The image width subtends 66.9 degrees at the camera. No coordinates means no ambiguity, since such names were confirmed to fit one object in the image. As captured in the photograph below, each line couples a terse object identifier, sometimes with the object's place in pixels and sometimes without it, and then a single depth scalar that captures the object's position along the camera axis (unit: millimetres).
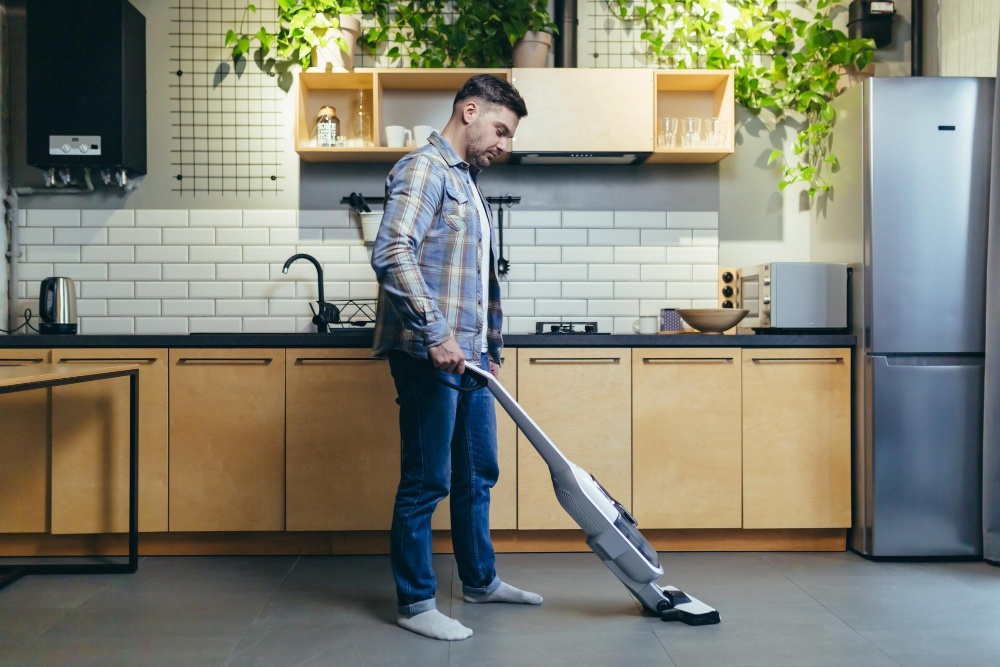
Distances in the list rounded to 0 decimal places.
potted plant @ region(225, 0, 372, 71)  3221
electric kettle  3092
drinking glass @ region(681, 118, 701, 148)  3256
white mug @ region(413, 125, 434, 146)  3166
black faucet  3262
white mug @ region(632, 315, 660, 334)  3287
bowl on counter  2998
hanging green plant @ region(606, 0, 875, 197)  3334
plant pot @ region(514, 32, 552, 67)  3193
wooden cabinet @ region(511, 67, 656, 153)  3141
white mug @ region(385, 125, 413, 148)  3186
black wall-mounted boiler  3117
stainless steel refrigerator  2789
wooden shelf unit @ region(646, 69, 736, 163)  3223
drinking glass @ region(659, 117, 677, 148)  3277
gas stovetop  3281
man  1990
